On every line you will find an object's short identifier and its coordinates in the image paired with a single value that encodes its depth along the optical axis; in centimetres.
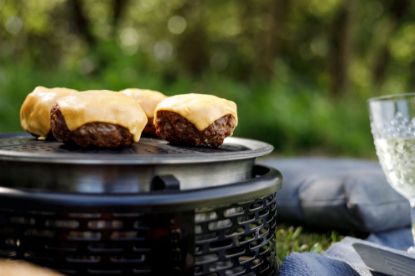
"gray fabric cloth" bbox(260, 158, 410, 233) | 99
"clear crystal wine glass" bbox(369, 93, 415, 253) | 86
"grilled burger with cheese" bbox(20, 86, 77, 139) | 72
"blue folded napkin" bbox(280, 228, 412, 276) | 73
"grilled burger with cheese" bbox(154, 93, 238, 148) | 68
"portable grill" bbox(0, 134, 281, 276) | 59
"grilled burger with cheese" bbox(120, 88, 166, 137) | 75
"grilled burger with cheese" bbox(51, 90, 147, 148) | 64
